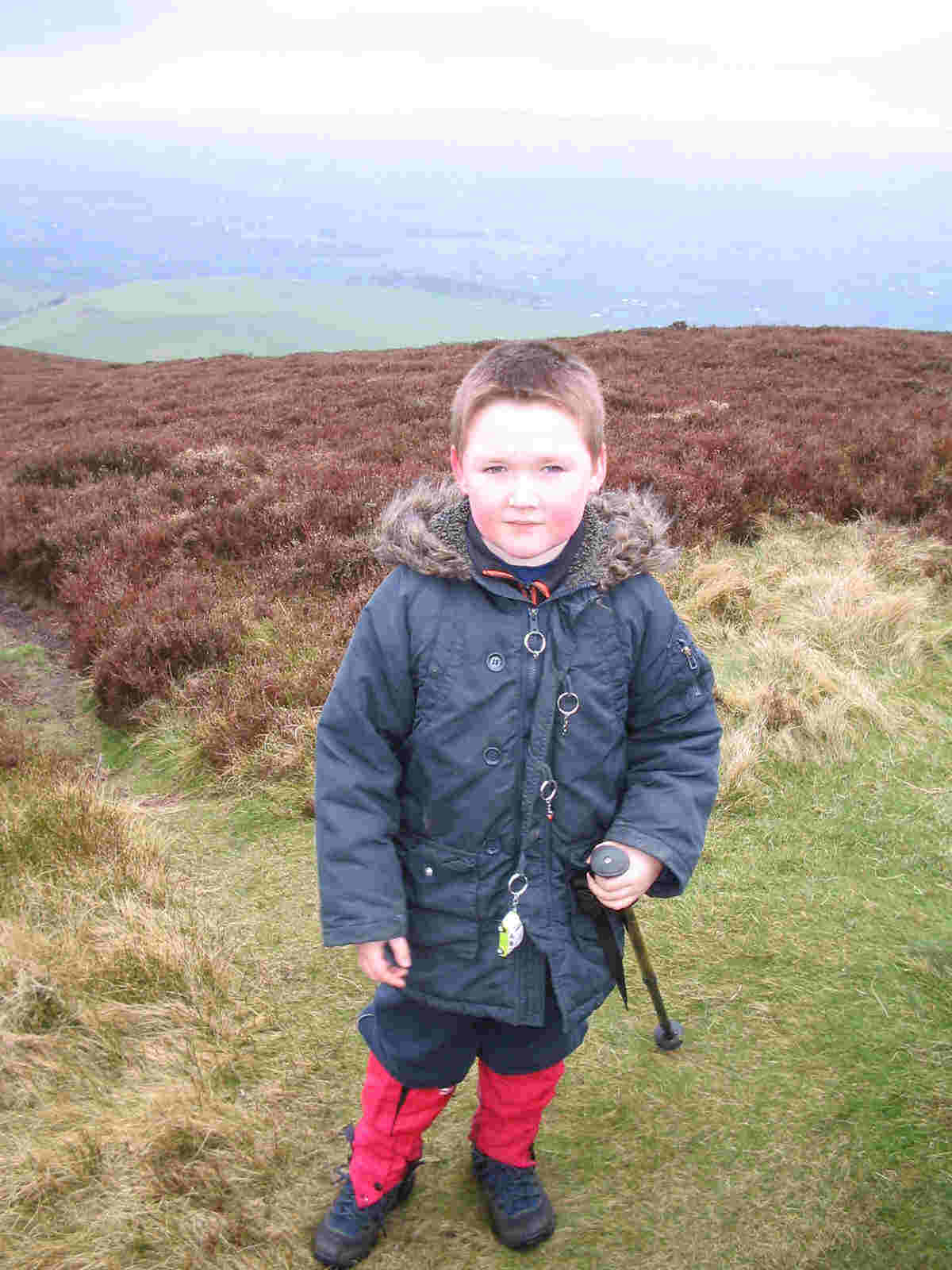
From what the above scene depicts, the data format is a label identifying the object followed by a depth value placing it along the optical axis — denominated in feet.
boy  6.10
